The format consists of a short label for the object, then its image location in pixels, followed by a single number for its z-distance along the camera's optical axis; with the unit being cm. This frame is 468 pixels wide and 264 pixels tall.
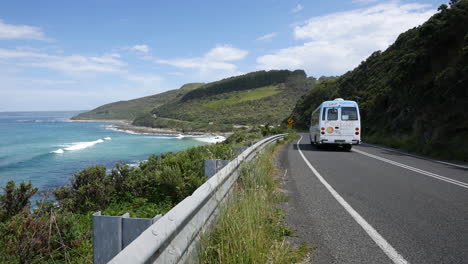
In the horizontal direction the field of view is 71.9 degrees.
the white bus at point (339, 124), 1689
